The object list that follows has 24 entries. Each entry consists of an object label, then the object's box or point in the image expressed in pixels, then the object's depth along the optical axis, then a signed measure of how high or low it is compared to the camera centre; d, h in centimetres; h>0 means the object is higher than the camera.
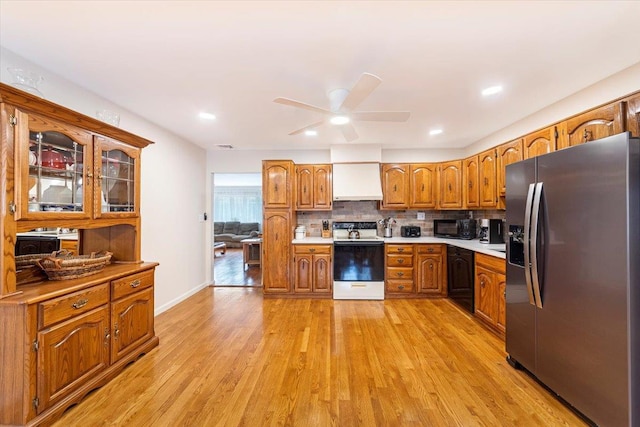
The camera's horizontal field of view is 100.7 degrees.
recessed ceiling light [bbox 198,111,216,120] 309 +116
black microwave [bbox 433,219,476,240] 417 -24
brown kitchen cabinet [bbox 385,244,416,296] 415 -93
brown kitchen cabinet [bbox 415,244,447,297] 411 -87
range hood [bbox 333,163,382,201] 438 +55
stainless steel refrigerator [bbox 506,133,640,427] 143 -39
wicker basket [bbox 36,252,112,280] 193 -40
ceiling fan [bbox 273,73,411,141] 191 +91
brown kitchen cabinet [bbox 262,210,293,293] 426 -60
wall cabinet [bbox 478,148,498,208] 333 +47
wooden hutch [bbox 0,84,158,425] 157 -44
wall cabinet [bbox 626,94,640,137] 181 +68
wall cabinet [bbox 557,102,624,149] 191 +70
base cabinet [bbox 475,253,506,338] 274 -87
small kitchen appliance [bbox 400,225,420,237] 468 -30
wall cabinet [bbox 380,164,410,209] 455 +48
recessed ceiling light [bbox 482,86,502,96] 246 +117
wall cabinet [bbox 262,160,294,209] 427 +46
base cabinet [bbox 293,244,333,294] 423 -88
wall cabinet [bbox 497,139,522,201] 290 +67
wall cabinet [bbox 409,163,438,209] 450 +47
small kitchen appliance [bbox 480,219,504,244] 363 -24
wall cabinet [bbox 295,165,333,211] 456 +49
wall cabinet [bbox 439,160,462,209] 420 +47
